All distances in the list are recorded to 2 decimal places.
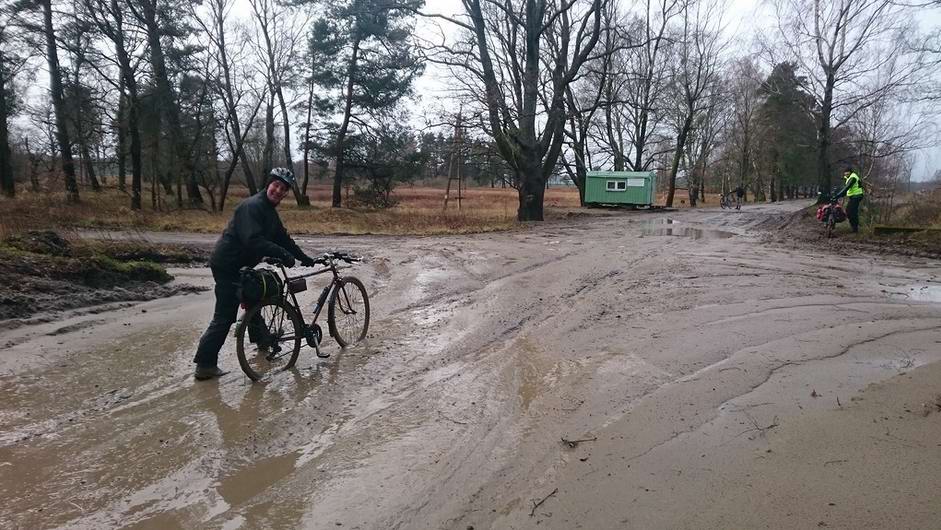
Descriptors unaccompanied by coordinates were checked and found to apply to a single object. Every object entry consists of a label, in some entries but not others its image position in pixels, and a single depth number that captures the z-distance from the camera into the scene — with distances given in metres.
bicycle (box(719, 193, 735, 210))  36.02
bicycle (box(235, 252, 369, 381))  5.06
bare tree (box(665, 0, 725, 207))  37.66
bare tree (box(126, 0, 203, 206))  24.48
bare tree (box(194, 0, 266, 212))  29.39
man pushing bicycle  4.92
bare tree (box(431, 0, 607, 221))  21.89
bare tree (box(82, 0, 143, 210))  23.08
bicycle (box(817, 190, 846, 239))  14.46
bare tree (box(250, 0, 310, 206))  30.75
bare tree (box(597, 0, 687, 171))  35.62
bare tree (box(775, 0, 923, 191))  25.23
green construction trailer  35.16
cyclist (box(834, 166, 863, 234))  13.74
